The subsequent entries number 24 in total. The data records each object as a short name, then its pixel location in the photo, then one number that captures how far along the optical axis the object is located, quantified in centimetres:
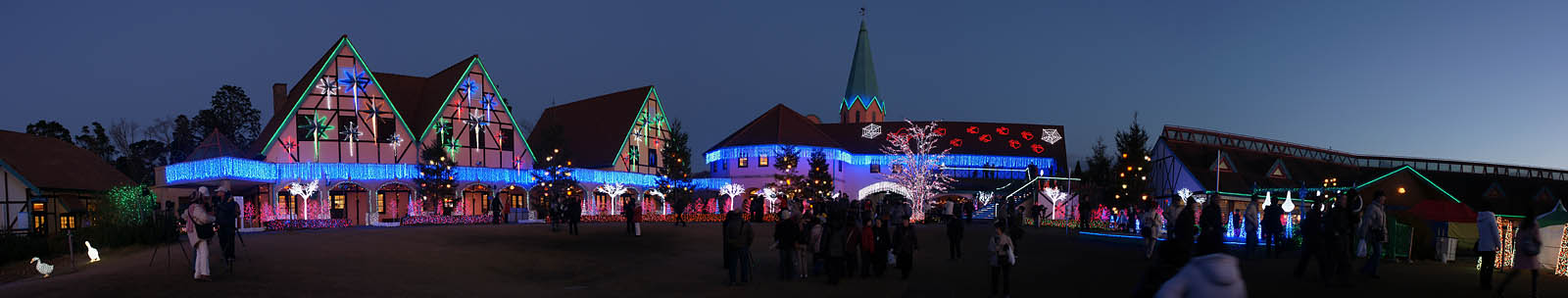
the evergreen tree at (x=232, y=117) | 5703
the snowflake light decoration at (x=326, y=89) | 3716
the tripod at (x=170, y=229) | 1764
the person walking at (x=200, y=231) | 1232
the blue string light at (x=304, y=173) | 3216
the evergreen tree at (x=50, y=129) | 4847
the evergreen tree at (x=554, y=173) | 4047
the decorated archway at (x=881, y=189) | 5228
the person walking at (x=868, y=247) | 1477
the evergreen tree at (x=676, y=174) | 4341
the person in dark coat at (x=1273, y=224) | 1777
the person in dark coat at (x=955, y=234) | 1894
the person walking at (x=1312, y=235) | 1273
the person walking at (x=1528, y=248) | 1070
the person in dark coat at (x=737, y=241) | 1411
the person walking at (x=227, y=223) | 1364
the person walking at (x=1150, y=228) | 1794
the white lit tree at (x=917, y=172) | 4441
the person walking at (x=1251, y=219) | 1795
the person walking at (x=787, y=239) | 1493
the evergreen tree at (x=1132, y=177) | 3631
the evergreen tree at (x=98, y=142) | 5169
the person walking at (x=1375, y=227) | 1300
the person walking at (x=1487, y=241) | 1186
